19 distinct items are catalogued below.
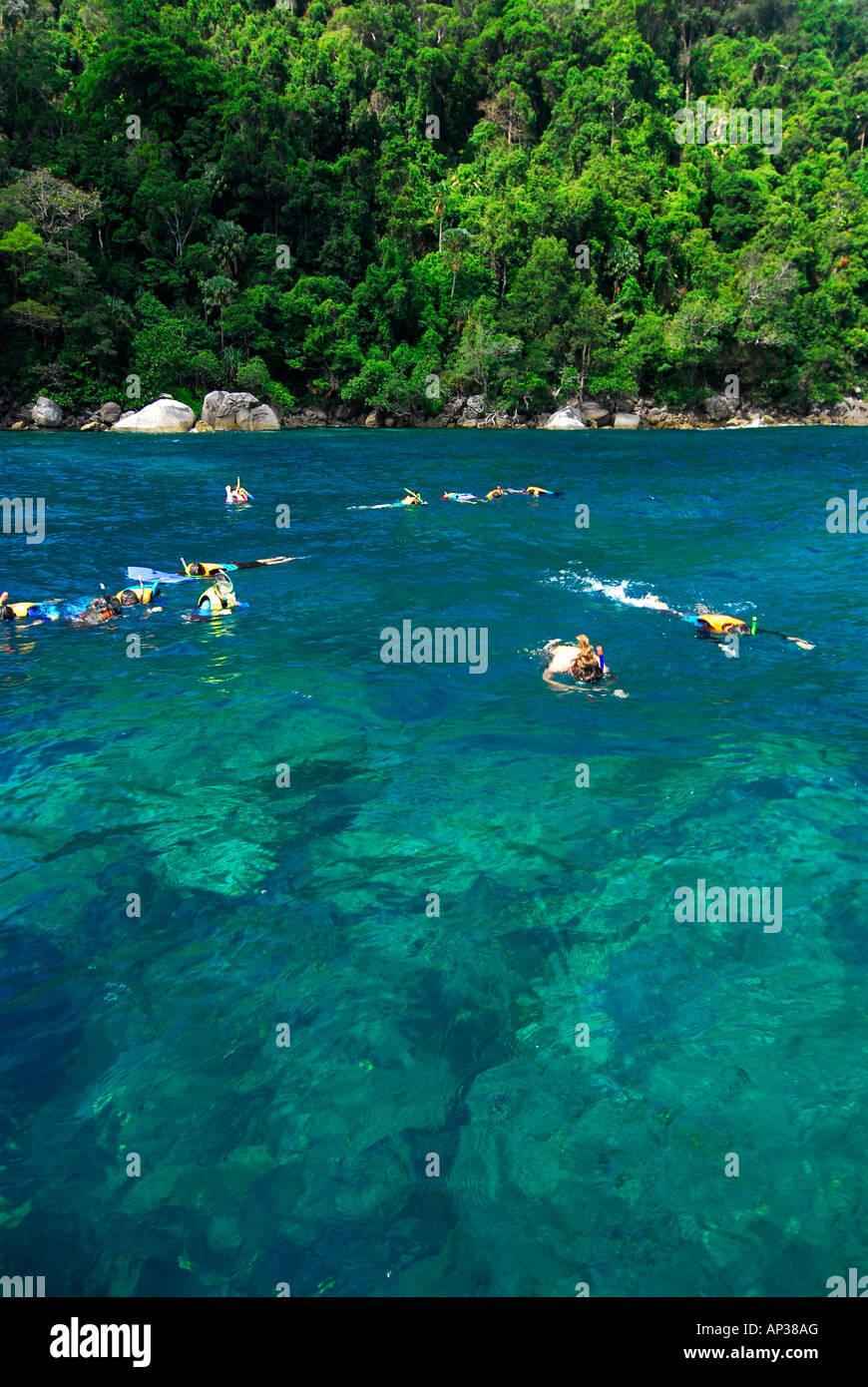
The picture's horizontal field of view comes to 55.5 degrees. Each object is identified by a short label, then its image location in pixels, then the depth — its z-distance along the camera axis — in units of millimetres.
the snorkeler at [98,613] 16344
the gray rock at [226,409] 54969
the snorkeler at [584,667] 13281
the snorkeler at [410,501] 29347
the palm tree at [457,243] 68938
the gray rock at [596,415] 64562
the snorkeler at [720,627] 15297
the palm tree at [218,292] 59375
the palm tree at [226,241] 62094
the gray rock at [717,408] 67188
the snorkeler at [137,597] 17609
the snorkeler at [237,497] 29188
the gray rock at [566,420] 62875
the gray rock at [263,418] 56688
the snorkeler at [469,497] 30078
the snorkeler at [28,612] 16422
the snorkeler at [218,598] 16969
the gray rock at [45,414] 52812
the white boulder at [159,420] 52906
